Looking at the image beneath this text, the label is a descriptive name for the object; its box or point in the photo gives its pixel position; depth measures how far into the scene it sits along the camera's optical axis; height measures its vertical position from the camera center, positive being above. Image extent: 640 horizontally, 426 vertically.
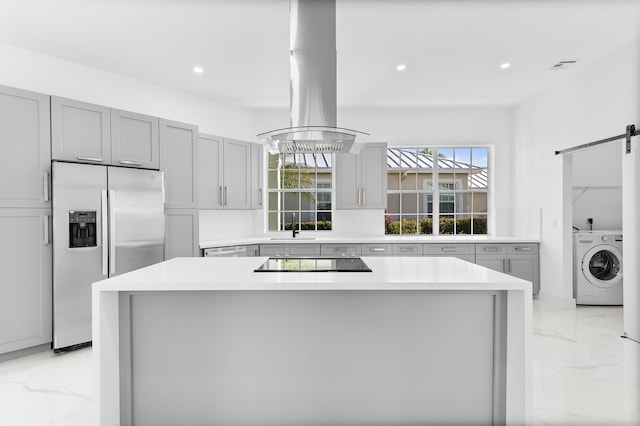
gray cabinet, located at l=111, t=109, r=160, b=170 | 3.81 +0.72
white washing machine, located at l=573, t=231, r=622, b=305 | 4.70 -0.72
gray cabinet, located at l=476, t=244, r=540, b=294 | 5.09 -0.66
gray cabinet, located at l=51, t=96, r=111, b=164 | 3.42 +0.73
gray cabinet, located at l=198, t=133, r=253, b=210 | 4.87 +0.50
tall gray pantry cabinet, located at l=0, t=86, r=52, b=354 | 3.17 -0.08
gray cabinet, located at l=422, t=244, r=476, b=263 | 5.13 -0.55
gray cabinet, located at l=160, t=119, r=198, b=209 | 4.25 +0.55
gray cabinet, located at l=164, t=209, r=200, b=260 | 4.25 -0.27
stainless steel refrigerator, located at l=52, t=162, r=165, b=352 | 3.35 -0.21
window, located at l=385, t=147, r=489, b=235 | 5.93 +0.29
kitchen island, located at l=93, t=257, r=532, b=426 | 2.12 -0.81
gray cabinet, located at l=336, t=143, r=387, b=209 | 5.54 +0.46
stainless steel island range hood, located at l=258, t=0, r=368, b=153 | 2.51 +0.94
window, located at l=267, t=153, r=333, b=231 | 5.87 +0.29
